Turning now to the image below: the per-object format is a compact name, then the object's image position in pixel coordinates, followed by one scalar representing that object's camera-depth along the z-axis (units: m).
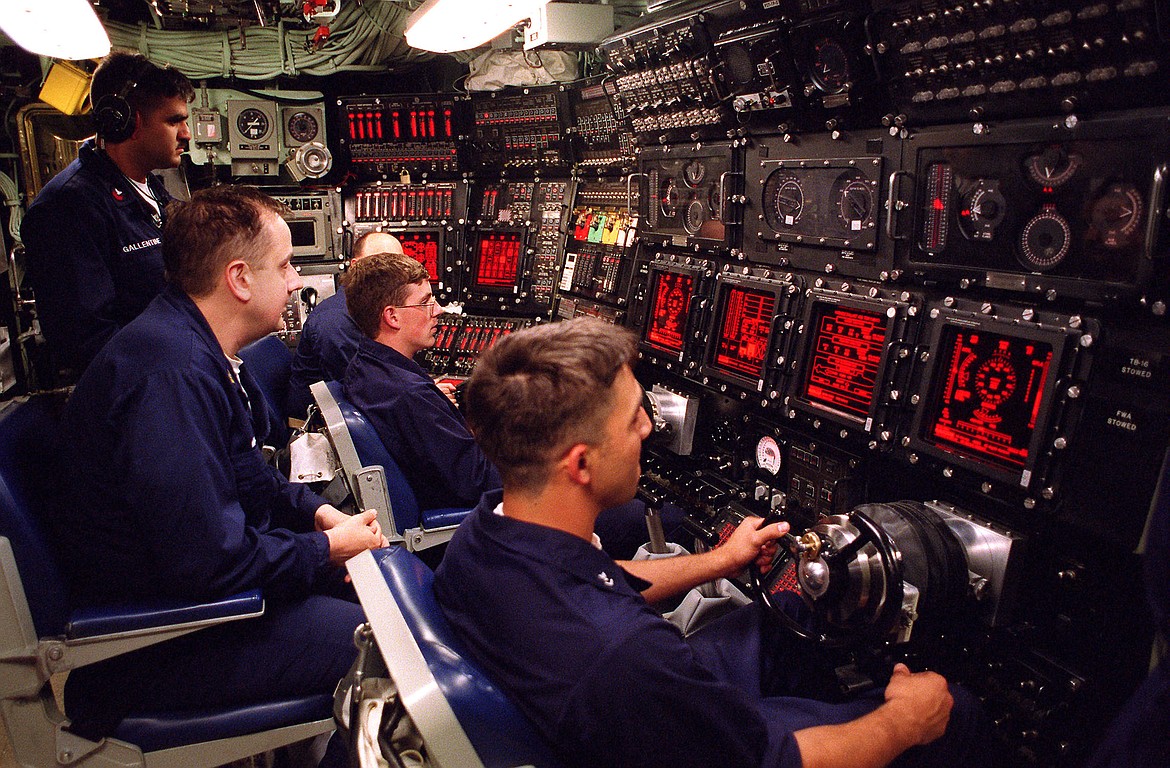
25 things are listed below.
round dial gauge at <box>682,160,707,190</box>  3.10
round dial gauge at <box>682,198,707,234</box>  3.14
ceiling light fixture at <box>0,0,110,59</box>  2.81
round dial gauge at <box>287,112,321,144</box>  5.24
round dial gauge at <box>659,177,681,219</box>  3.31
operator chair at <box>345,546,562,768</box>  1.05
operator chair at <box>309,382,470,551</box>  2.38
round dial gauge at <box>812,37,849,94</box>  2.30
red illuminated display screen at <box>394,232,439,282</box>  5.23
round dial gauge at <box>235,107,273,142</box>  5.13
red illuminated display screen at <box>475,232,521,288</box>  4.94
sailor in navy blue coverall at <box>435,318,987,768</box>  1.15
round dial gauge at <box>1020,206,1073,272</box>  1.85
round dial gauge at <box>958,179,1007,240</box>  2.00
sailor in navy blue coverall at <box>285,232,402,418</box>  3.58
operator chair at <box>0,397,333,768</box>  1.64
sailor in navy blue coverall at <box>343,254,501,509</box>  2.64
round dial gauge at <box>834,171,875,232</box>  2.37
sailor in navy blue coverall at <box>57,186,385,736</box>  1.74
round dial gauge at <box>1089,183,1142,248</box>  1.70
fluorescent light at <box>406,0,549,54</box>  3.10
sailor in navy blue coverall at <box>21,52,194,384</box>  2.49
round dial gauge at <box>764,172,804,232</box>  2.67
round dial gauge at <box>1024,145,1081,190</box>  1.82
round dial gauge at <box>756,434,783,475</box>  2.73
